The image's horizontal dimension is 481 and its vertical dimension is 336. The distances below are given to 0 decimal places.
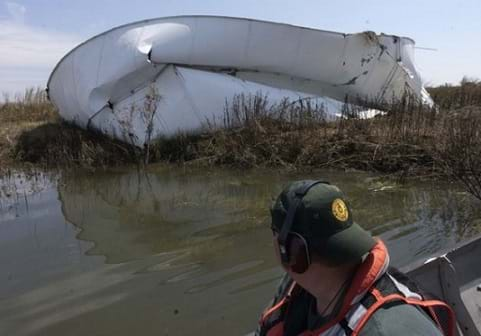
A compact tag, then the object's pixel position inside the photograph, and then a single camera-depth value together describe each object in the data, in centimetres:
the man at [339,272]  131
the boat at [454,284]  252
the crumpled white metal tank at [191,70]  1113
